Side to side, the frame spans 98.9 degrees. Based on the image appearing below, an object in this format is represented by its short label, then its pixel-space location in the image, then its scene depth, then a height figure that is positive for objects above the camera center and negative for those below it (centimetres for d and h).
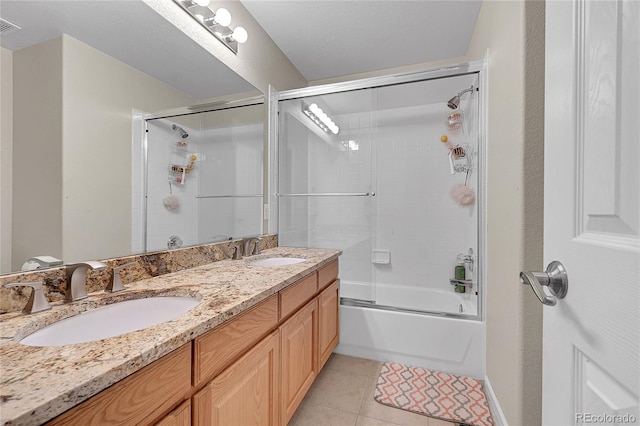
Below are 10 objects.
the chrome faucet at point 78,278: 88 -22
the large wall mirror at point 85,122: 80 +31
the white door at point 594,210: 39 +0
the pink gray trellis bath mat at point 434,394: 151 -112
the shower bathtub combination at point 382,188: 234 +23
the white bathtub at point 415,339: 182 -92
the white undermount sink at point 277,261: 183 -34
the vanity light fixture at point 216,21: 150 +113
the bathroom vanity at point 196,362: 48 -36
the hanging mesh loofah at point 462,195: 243 +15
